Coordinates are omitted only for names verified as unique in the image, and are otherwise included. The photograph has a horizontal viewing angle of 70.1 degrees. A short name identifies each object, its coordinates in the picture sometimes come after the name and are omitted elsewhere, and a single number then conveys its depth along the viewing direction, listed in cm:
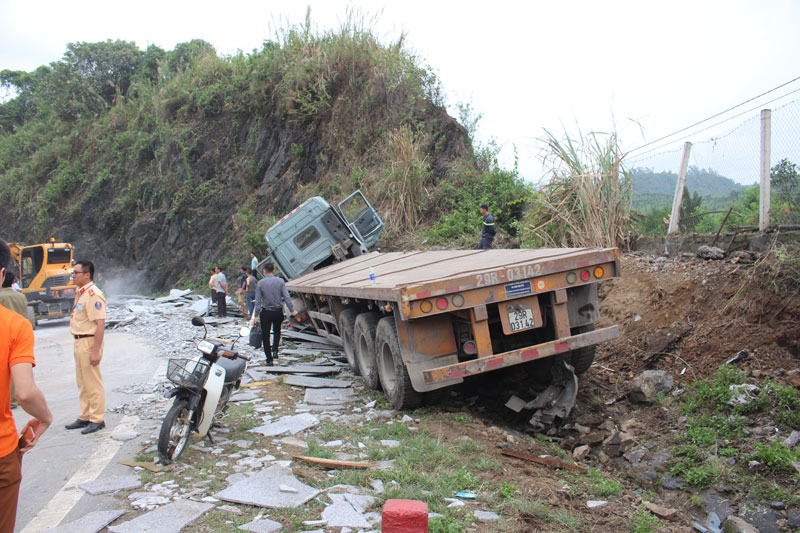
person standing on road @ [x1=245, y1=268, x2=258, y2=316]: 1429
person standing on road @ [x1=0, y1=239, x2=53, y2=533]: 245
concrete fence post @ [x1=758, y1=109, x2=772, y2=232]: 668
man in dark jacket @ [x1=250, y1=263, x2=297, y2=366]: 916
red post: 283
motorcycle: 482
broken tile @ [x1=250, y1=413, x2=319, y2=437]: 562
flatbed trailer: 515
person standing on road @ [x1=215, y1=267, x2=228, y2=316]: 1680
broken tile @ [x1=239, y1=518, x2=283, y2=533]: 343
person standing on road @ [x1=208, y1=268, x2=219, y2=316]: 1686
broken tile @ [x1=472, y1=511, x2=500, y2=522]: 343
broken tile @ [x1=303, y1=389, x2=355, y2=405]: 693
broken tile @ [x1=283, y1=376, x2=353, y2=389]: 775
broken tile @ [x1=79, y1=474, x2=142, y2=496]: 420
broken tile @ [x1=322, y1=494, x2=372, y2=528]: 342
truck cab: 1234
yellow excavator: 1938
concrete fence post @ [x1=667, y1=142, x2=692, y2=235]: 831
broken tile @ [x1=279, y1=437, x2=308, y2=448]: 516
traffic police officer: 590
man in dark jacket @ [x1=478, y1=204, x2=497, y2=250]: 1209
